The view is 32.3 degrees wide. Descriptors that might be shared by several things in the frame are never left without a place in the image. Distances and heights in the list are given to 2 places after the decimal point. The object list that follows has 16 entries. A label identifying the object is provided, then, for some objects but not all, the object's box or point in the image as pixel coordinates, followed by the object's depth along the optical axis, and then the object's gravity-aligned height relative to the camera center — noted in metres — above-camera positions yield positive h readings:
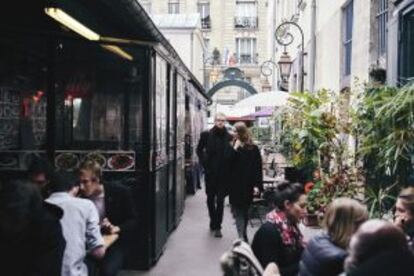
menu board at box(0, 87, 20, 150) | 7.98 +0.10
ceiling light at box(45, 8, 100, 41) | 7.77 +1.16
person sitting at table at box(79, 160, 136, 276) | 6.62 -0.80
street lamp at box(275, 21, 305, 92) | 19.78 +1.71
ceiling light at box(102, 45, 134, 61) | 8.62 +0.91
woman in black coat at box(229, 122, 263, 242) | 10.25 -0.70
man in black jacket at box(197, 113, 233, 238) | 11.54 -0.69
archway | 35.28 +2.21
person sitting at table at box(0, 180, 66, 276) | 4.55 -0.69
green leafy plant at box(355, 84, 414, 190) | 6.65 -0.07
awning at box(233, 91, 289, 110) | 18.09 +0.69
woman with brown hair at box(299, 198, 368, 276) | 4.47 -0.73
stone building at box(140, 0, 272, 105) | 58.44 +8.16
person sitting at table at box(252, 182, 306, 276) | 5.39 -0.83
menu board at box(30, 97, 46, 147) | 8.28 +0.07
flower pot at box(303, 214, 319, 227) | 11.25 -1.48
